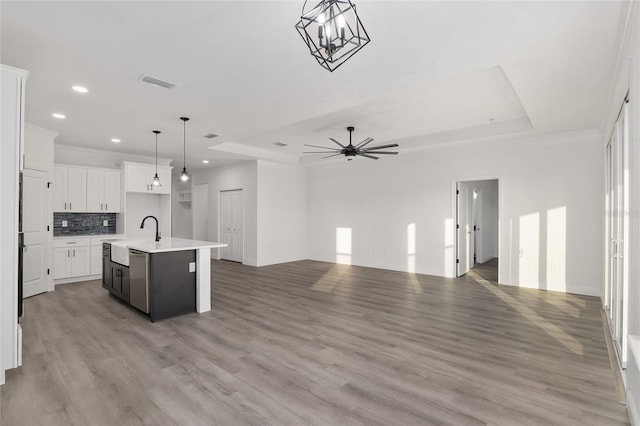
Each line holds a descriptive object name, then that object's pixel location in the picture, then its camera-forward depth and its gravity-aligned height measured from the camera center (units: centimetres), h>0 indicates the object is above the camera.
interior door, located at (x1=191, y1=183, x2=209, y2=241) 972 +10
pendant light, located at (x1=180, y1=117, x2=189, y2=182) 477 +142
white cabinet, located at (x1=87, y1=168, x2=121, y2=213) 629 +46
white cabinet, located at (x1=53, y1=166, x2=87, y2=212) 586 +46
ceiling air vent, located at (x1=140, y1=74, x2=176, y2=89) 331 +144
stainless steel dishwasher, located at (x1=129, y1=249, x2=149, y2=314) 399 -89
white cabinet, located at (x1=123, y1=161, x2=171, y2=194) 667 +79
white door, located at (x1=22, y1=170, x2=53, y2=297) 491 -32
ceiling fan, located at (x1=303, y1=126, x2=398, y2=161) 554 +114
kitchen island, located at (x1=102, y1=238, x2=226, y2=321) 393 -85
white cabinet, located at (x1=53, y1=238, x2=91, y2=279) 578 -85
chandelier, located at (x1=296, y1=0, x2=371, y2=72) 134 +83
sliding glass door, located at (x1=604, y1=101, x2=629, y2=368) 275 -17
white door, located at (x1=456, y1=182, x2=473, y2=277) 661 -32
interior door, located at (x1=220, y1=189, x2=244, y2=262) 861 -29
